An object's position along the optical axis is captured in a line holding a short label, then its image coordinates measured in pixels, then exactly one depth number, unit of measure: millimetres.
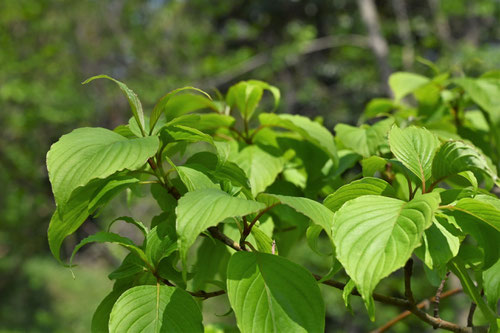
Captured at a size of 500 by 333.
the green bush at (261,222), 521
